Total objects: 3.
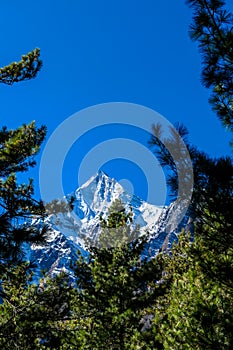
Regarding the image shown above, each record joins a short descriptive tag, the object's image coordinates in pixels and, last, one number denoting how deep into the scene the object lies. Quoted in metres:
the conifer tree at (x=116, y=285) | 30.02
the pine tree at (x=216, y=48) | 14.55
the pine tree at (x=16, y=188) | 18.17
